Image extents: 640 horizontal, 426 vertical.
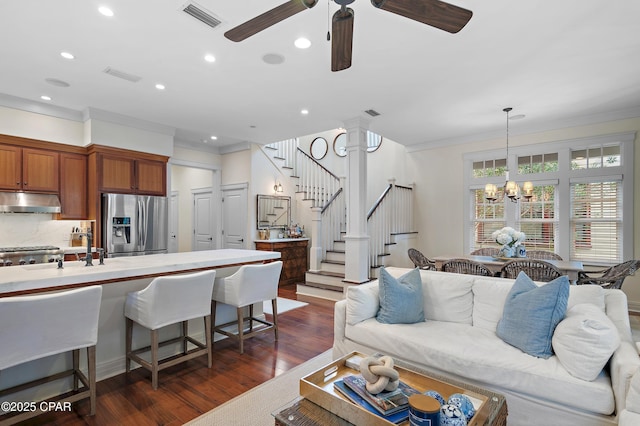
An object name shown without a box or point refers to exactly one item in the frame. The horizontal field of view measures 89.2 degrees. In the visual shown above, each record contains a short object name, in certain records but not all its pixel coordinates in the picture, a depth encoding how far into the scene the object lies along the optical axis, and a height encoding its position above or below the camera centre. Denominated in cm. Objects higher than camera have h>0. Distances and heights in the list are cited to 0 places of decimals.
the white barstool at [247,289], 317 -80
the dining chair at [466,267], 374 -68
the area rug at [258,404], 216 -142
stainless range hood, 427 +9
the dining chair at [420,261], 476 -74
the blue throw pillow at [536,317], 208 -71
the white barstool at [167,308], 254 -81
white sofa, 175 -94
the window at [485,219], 600 -16
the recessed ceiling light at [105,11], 246 +153
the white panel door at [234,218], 685 -17
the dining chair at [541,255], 452 -63
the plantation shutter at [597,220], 498 -15
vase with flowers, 434 -42
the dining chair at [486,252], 493 -64
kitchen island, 225 -57
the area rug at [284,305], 482 -149
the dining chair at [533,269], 344 -64
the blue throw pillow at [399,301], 268 -76
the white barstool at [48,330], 186 -75
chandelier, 459 +30
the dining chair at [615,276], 341 -71
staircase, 576 -12
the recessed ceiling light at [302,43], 288 +151
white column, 516 +10
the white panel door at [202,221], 742 -25
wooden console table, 652 -96
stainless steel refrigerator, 490 -23
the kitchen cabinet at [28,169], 431 +56
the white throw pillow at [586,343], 178 -75
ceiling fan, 168 +106
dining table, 362 -66
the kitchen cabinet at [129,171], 488 +62
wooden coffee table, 145 -93
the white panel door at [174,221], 808 -28
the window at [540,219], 549 -14
